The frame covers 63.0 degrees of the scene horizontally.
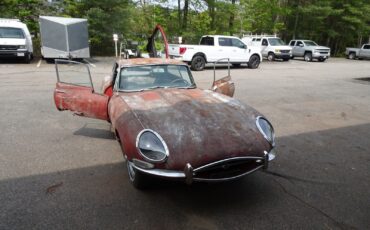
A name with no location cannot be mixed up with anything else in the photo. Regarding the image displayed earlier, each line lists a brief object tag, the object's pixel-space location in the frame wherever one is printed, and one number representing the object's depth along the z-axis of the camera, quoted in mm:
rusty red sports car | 3107
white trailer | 16250
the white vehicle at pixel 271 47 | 23297
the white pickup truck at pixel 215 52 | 16000
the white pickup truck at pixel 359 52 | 28278
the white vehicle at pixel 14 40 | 15516
